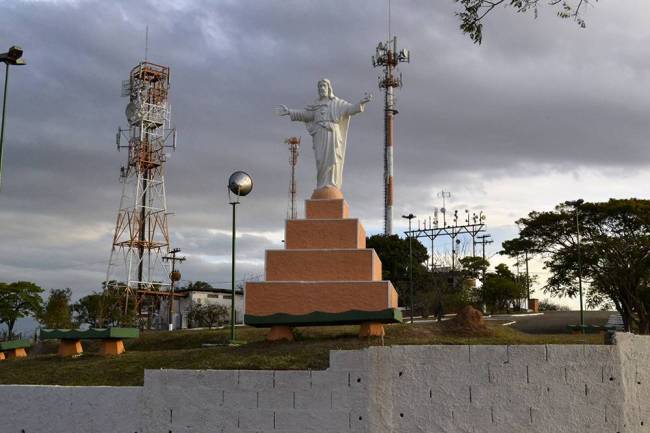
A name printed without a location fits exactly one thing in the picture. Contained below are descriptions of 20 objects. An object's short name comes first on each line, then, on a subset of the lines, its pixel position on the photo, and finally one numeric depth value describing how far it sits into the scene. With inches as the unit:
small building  2330.2
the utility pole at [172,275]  2127.2
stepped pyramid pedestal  823.1
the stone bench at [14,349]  1011.9
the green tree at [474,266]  2524.6
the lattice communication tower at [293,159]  2628.0
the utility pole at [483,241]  2765.3
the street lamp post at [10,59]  744.5
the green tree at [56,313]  1742.1
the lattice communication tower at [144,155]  2142.0
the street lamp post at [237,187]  839.7
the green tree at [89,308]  2208.4
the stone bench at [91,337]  861.9
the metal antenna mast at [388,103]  2650.1
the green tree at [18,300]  2119.8
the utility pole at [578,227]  1476.9
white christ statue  951.6
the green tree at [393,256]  2454.5
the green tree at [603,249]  1523.1
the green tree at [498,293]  2219.5
